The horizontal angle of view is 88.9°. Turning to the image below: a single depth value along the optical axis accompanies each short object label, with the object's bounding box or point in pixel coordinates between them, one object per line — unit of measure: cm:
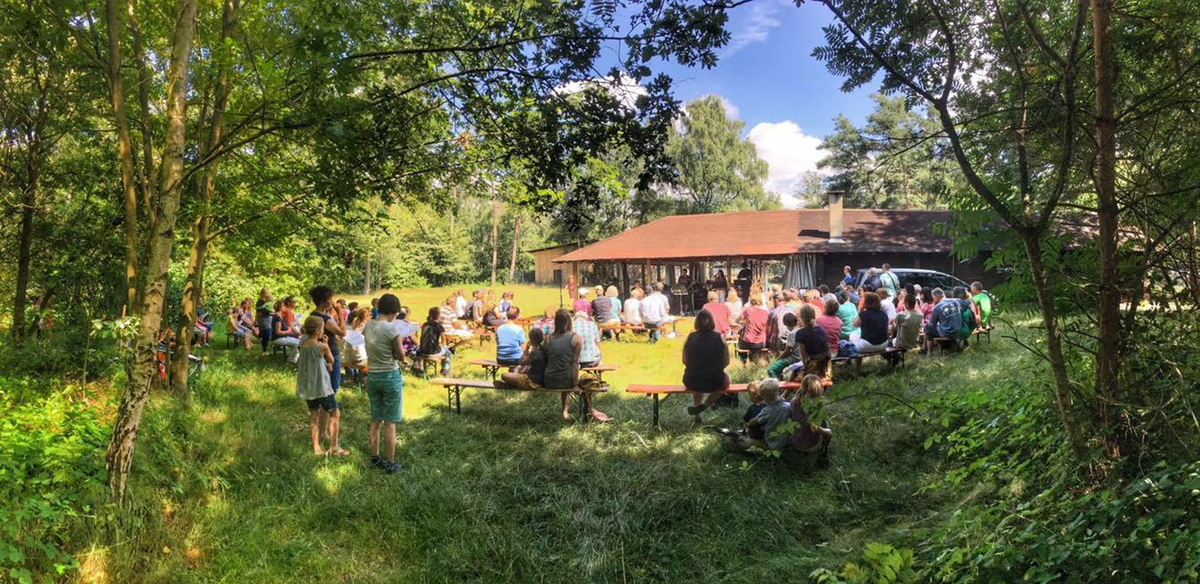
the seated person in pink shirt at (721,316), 1078
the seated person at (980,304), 980
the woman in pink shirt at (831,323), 788
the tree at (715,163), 4306
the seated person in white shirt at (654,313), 1336
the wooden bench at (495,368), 789
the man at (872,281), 1435
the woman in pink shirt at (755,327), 948
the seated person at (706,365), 662
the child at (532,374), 688
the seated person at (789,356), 756
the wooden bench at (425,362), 947
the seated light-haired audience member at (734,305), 1184
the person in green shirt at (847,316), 914
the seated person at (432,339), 961
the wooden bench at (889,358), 869
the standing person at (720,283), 2017
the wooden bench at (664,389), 652
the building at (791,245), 2055
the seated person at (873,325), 886
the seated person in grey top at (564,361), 676
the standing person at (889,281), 1390
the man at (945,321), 928
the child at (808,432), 523
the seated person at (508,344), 863
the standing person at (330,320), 646
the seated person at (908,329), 870
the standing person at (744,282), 2108
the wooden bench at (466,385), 691
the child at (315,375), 554
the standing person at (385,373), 534
